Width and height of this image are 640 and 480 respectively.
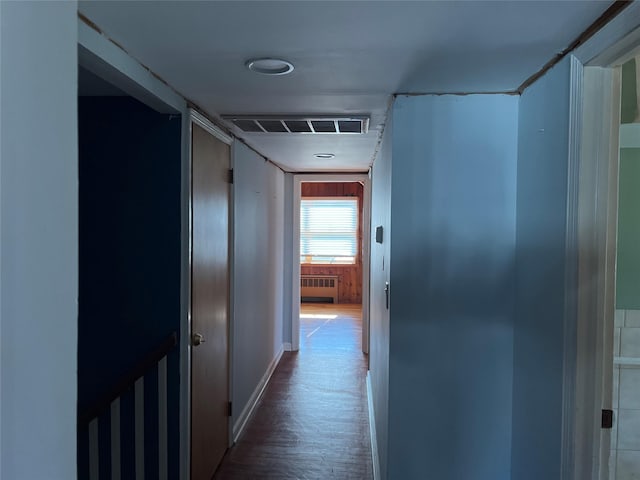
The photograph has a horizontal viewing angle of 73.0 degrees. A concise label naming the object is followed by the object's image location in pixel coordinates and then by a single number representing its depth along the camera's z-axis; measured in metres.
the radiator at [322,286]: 7.98
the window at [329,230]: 7.82
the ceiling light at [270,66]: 1.49
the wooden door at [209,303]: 2.22
